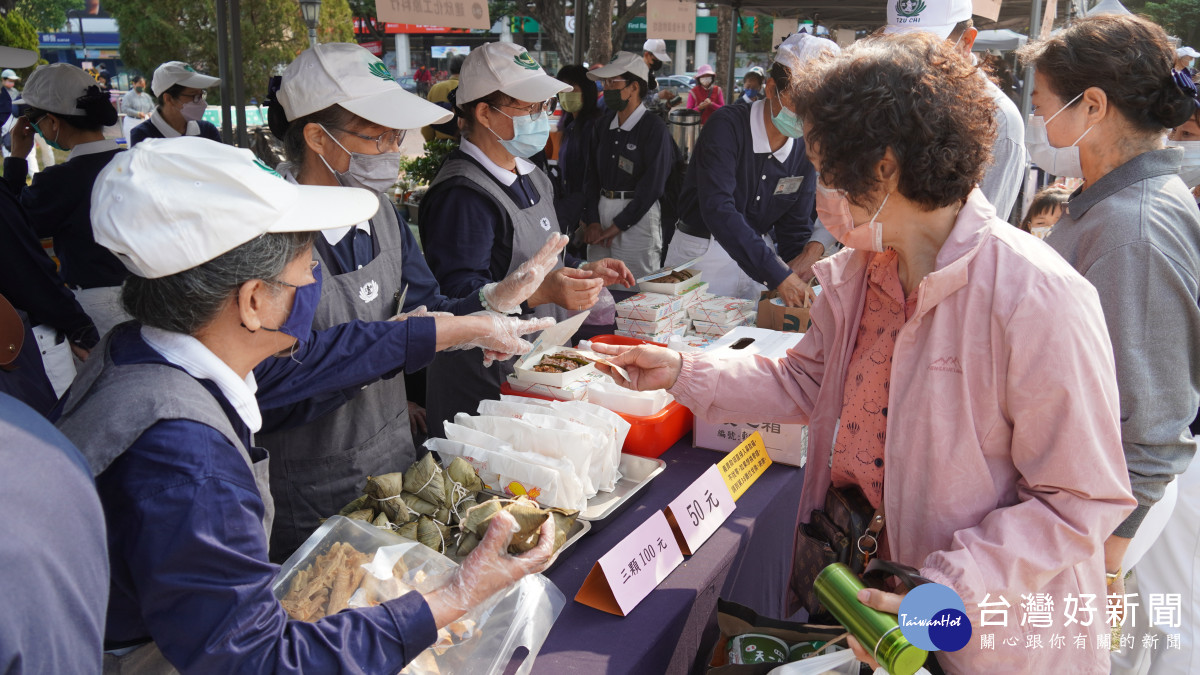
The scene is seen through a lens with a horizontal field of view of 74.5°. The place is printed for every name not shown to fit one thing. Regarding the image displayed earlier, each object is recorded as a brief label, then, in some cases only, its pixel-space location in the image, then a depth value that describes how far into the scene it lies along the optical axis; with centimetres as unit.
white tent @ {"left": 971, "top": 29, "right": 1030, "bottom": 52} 1359
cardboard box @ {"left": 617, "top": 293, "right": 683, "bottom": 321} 309
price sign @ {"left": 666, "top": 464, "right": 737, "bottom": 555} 188
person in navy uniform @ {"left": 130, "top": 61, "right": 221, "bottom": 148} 608
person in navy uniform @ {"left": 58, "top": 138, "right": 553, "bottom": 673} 107
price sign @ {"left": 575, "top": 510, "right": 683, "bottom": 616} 163
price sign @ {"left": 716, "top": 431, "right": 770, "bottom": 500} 208
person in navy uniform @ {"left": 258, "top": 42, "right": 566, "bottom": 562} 215
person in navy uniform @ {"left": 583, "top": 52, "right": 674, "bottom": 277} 551
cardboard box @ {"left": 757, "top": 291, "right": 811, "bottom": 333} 327
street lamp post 953
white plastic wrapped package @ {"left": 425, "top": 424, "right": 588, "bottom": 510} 189
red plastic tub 235
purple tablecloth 156
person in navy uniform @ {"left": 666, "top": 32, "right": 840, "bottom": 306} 366
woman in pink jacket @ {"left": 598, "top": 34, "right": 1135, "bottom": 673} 135
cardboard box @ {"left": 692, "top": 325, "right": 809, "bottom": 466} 238
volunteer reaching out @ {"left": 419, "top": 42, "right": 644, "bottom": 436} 272
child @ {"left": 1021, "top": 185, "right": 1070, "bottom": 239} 497
